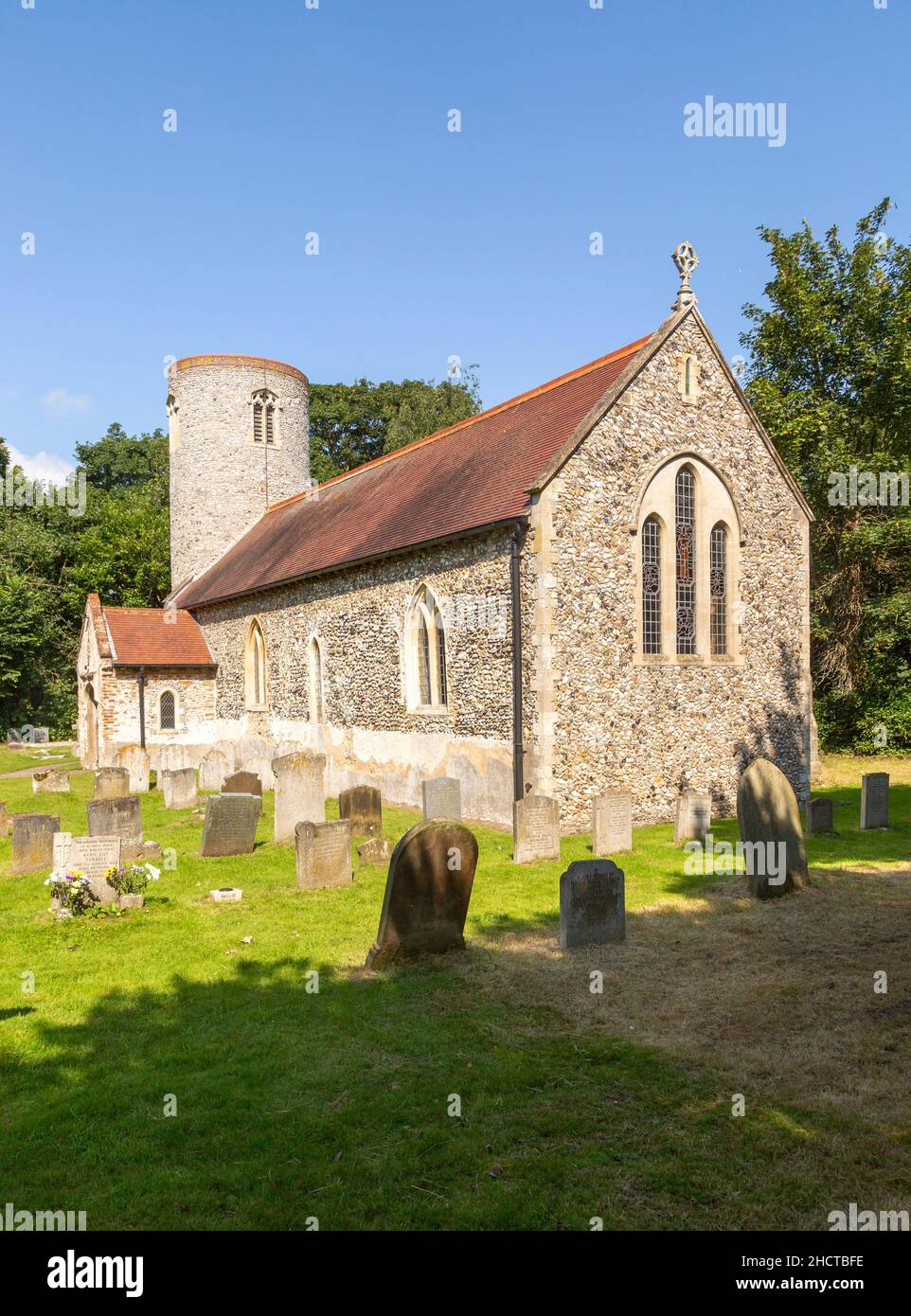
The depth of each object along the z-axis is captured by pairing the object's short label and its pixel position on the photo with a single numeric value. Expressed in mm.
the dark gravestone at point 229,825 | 12758
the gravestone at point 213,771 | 20078
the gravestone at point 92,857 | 9773
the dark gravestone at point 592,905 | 8266
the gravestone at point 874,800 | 14266
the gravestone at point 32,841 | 12000
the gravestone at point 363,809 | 13484
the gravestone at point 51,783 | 20375
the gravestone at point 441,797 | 13719
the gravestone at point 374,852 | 11727
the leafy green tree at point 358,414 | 51375
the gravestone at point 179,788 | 17578
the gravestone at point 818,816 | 13945
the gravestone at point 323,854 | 10562
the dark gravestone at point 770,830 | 10000
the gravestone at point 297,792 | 13289
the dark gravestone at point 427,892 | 7836
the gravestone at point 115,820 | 12305
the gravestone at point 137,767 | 20156
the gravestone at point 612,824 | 12133
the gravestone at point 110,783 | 16891
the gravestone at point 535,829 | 11961
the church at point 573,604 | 14031
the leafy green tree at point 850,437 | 25750
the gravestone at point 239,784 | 16609
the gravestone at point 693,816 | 13117
